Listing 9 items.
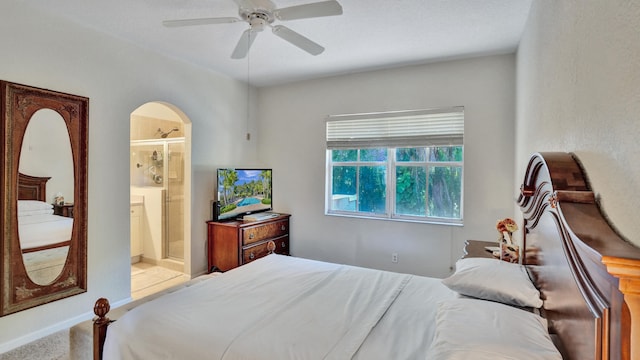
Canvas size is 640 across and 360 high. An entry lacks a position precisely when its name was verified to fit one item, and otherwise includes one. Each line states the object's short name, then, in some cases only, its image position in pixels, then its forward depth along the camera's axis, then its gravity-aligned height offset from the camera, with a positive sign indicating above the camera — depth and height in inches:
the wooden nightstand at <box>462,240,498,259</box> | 104.3 -24.9
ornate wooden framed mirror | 97.7 -6.6
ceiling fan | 78.4 +40.8
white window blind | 149.3 +23.9
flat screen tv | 163.5 -8.4
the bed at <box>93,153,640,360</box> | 31.2 -23.8
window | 151.8 +6.0
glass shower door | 185.2 -17.2
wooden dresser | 157.9 -32.7
